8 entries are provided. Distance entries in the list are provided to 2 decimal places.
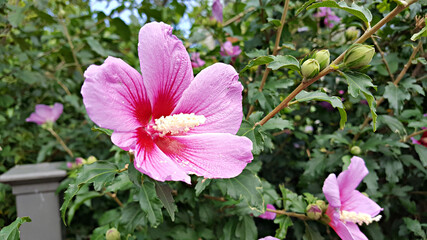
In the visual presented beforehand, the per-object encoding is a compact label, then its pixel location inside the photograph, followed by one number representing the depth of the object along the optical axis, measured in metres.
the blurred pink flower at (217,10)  0.38
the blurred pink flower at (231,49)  0.40
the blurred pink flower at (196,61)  0.38
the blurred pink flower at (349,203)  0.26
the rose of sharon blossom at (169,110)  0.17
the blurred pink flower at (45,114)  0.47
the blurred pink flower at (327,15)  0.46
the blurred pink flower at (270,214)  0.32
